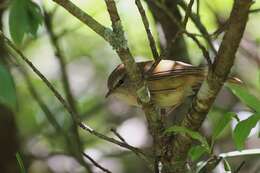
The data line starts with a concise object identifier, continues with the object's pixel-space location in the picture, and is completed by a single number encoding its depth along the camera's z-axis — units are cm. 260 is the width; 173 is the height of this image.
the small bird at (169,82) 750
